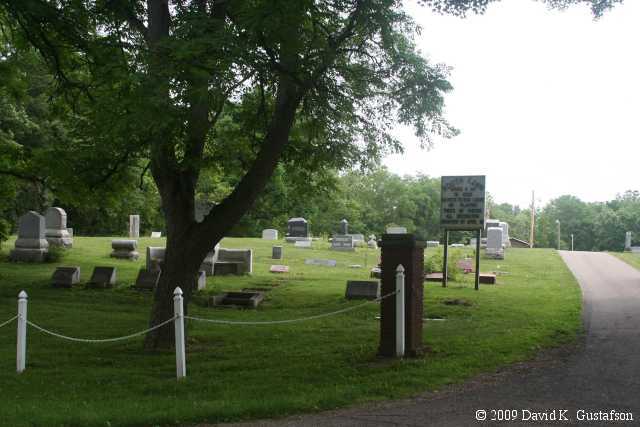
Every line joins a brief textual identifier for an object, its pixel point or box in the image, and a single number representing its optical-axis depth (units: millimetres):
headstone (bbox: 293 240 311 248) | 33231
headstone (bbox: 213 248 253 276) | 20547
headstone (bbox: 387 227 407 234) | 33194
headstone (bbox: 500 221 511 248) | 39750
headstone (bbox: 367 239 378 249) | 35969
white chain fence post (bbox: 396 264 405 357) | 8266
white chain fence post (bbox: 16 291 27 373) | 8062
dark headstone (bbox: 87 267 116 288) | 18031
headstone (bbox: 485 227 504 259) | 28750
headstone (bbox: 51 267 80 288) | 17922
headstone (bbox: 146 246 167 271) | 19828
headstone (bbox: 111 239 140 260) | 24047
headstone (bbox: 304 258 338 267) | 24939
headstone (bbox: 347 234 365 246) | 36262
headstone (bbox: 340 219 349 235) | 42003
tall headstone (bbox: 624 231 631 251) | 47406
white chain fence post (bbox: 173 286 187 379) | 7605
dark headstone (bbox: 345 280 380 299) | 15609
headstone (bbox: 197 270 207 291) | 17266
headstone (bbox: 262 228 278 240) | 41156
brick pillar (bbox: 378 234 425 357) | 8461
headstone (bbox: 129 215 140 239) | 37500
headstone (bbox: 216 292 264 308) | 14982
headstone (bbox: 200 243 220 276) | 20359
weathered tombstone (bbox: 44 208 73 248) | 25984
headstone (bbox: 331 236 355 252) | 31719
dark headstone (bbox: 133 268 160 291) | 17625
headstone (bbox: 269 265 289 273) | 21922
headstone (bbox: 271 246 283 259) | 26375
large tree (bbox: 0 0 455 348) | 7898
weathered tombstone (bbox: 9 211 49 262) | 22516
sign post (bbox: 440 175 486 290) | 18203
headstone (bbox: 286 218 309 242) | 38594
